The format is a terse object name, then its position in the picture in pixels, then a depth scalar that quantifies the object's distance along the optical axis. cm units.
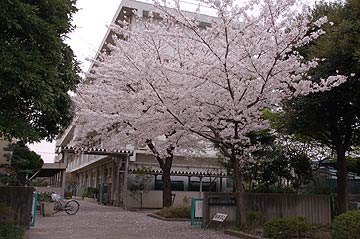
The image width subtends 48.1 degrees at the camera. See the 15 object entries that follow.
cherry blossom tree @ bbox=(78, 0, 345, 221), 1081
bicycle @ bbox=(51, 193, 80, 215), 1920
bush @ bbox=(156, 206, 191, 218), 1784
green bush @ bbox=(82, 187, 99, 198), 3422
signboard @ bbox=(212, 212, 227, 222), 1355
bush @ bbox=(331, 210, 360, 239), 904
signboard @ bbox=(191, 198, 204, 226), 1452
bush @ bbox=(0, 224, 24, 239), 890
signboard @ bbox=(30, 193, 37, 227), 1274
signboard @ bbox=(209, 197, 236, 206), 1426
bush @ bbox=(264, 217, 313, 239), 1073
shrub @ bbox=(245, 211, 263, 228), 1352
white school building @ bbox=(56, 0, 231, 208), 2591
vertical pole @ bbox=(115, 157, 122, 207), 2769
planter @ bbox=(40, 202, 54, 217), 1802
